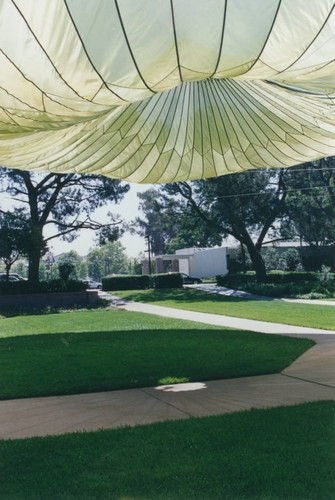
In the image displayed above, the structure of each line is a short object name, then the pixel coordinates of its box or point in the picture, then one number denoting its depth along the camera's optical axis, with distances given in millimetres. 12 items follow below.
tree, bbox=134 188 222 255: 38375
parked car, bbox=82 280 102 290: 53188
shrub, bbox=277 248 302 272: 40750
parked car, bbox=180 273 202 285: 49062
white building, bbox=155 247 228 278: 56000
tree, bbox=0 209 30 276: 25938
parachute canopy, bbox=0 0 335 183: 3746
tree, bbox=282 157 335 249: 37125
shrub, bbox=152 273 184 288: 38406
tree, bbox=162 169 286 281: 33688
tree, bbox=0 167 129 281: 30703
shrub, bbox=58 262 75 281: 26312
